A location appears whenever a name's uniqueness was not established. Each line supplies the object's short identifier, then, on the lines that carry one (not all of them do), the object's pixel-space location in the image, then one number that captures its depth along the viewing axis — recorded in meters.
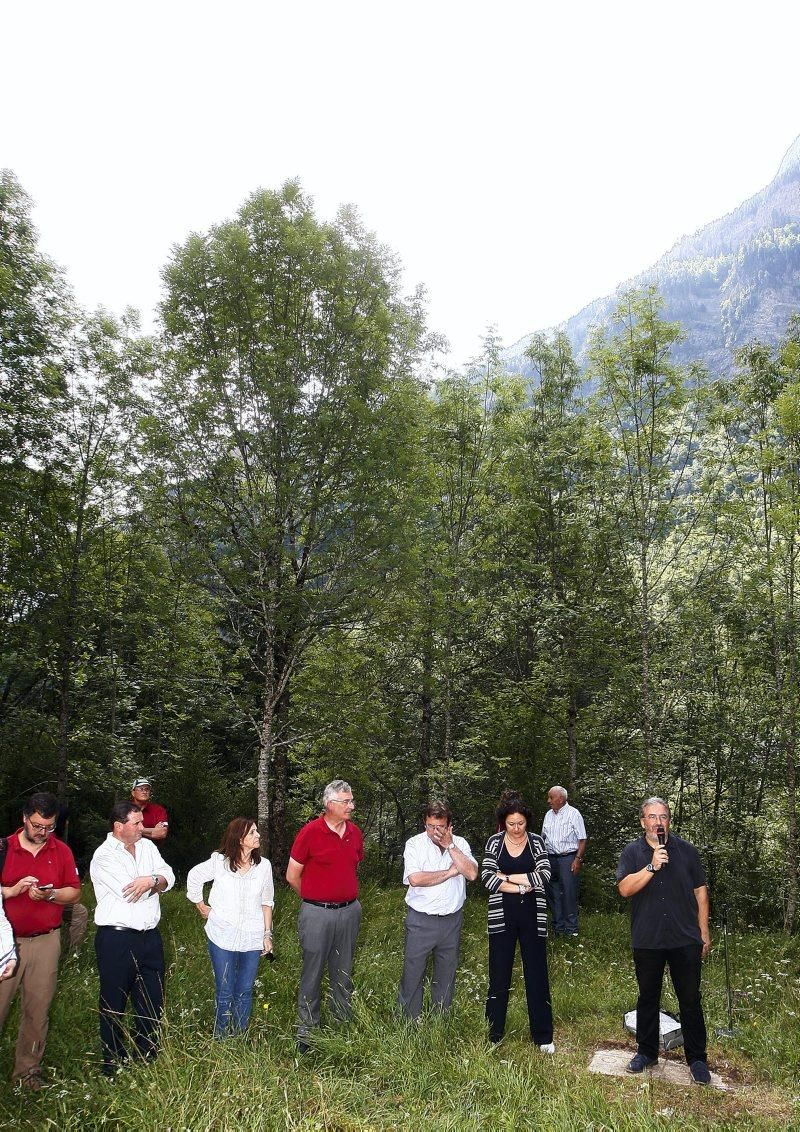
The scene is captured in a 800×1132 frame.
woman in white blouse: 5.02
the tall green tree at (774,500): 9.93
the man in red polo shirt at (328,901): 5.38
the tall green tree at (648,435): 11.38
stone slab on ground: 4.94
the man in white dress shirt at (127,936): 4.71
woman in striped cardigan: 5.40
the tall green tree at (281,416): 9.29
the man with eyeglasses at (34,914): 4.68
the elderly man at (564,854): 9.38
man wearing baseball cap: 7.51
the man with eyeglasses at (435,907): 5.52
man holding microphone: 4.98
